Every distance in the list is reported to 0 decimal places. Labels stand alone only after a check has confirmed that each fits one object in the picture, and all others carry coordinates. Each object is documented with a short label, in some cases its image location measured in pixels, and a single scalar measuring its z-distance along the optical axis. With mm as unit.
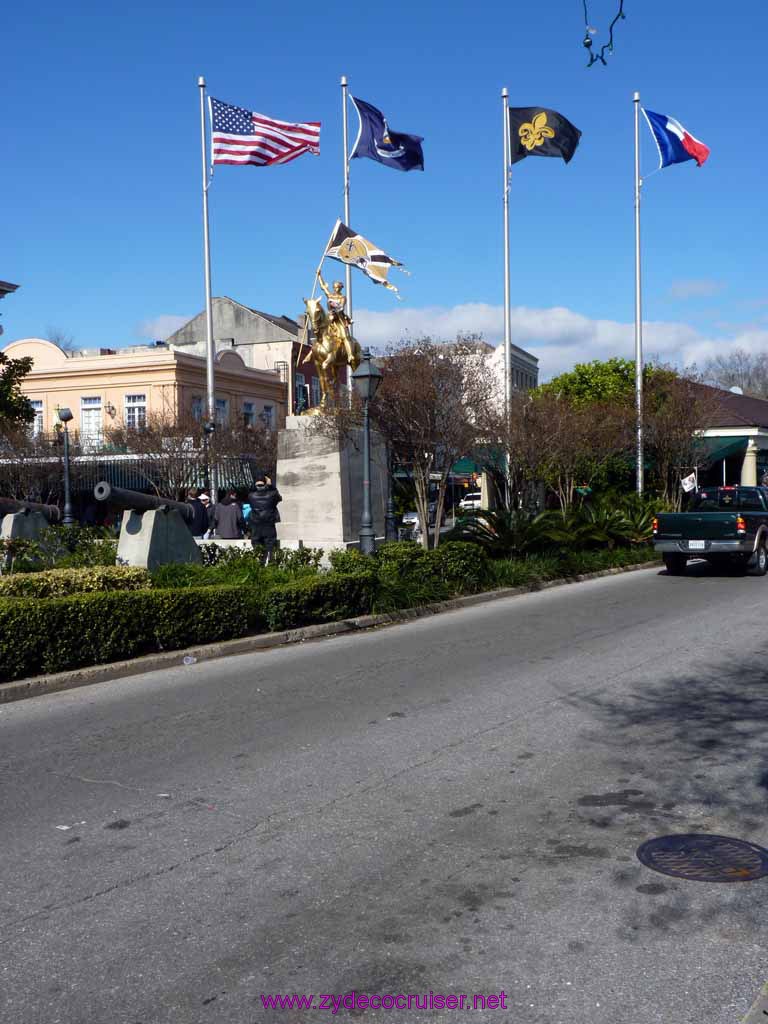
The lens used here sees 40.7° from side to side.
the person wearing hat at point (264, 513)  18172
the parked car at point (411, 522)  23909
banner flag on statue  24594
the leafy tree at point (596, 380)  45594
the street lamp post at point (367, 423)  16109
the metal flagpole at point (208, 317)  28703
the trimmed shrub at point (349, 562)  14797
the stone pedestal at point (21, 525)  18656
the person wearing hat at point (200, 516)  18247
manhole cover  4719
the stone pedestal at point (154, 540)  15000
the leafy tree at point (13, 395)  27984
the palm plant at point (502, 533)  19906
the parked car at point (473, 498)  53812
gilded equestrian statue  20438
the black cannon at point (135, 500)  13992
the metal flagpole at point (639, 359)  29266
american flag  26016
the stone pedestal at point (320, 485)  20219
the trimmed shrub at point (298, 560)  14516
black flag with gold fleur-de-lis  26422
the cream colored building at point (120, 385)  44438
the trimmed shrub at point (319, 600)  12648
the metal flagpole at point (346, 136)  25480
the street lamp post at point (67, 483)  24559
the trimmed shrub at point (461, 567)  16250
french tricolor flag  28969
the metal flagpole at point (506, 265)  25781
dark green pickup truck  19391
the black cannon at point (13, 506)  20066
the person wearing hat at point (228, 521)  21609
